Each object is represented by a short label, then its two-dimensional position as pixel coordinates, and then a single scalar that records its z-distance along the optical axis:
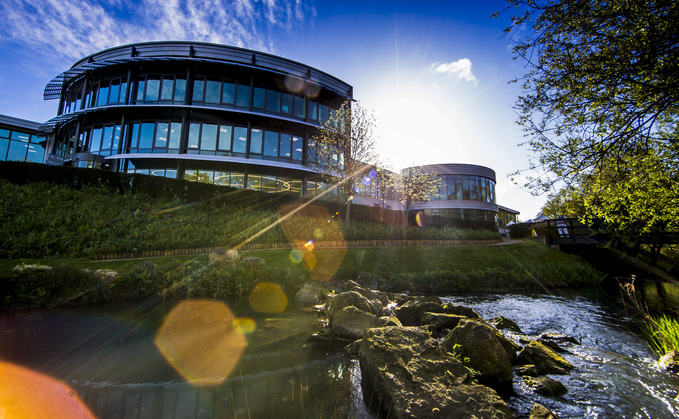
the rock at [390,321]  6.12
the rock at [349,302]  7.00
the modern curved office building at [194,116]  24.39
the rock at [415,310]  7.50
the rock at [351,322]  6.10
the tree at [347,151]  18.20
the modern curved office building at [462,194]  45.78
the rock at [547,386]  4.16
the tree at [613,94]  5.34
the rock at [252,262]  9.59
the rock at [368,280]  11.20
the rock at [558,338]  6.50
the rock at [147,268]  7.97
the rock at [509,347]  5.26
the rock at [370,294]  8.77
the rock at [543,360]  4.86
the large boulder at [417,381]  3.19
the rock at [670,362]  4.96
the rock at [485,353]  4.27
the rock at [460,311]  7.50
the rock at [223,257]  9.45
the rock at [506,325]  7.28
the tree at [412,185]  26.99
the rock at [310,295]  8.86
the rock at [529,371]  4.69
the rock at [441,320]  6.73
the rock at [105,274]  7.45
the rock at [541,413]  3.25
